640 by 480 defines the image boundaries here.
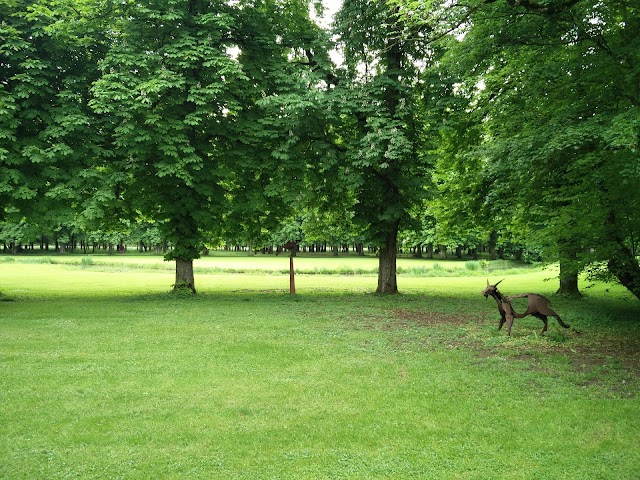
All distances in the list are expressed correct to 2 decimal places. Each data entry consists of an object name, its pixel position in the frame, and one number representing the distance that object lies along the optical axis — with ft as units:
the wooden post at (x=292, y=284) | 73.03
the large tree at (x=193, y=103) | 56.59
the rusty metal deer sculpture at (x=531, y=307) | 37.40
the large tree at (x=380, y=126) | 59.52
